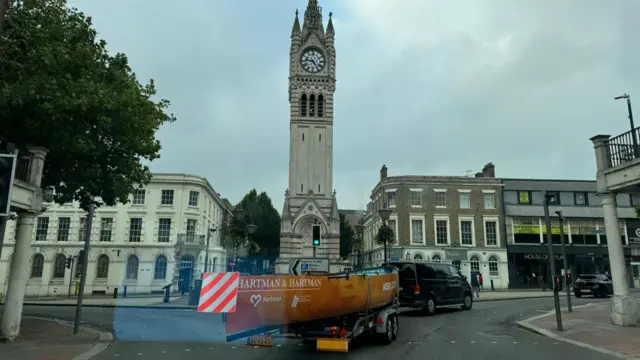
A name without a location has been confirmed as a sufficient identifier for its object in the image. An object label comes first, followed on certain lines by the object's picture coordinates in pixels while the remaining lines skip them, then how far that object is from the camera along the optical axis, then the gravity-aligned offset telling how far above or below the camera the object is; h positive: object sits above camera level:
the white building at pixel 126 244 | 41.66 +2.42
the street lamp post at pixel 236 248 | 54.15 +2.80
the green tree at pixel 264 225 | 64.88 +6.46
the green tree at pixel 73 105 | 12.62 +4.69
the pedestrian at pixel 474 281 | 34.11 -0.55
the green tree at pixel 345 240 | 70.62 +4.88
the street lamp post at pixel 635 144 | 14.93 +4.16
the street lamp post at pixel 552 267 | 14.60 +0.22
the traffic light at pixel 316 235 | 18.37 +1.47
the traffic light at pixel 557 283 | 14.97 -0.28
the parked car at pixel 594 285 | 29.14 -0.68
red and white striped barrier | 8.09 -0.37
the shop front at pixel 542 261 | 46.81 +1.29
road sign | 16.46 +0.30
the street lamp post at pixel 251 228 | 28.27 +2.62
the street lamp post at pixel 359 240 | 61.25 +4.36
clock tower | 53.41 +14.90
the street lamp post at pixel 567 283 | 18.25 -0.34
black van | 19.11 -0.52
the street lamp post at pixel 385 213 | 23.77 +3.02
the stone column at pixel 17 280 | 12.40 -0.28
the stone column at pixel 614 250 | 14.94 +0.82
